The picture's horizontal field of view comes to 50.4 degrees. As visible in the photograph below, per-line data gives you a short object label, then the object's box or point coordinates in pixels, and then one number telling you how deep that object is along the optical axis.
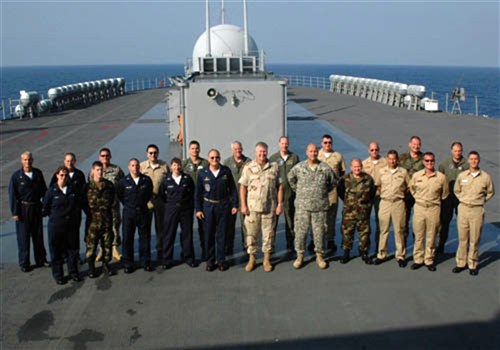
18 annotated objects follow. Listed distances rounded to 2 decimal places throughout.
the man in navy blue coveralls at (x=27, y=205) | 6.51
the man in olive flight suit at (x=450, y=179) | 6.84
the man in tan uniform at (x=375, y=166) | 6.99
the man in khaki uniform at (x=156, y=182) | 6.84
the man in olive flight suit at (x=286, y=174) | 7.08
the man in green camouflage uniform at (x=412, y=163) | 6.93
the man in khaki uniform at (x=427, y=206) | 6.29
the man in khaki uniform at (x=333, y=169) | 7.17
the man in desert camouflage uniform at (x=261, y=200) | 6.36
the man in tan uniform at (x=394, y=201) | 6.45
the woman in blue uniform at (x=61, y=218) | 6.11
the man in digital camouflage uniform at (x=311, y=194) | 6.36
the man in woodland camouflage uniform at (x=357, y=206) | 6.50
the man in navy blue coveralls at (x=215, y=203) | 6.41
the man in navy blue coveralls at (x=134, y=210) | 6.38
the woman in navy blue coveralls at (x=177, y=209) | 6.49
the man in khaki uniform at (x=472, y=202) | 6.21
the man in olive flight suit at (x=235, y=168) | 6.89
